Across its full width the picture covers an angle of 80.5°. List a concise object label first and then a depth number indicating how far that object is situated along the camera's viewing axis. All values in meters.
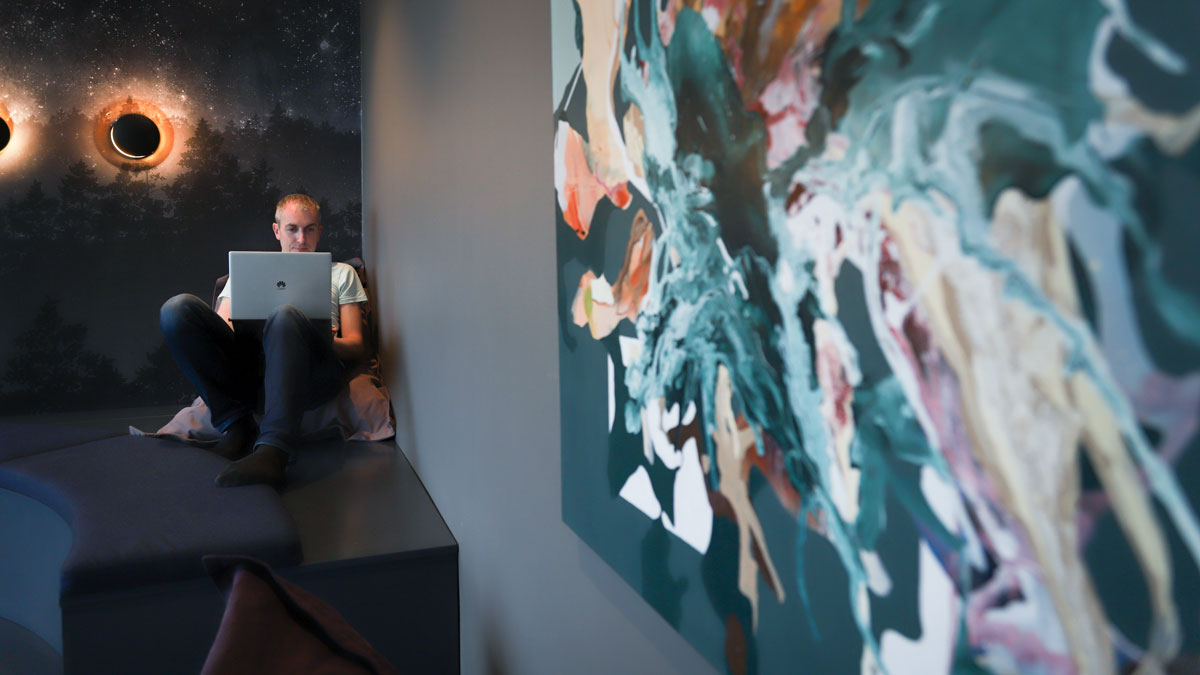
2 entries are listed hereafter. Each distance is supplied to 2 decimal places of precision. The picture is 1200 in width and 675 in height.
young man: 2.30
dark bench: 1.54
